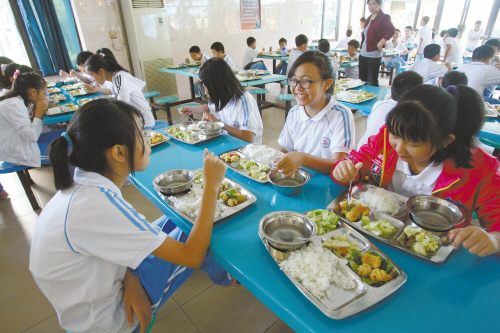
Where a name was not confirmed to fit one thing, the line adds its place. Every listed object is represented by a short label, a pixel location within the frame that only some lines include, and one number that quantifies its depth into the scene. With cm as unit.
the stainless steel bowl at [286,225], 101
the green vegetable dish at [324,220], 106
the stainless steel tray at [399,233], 92
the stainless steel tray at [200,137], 205
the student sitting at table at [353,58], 617
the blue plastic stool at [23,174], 249
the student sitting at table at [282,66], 723
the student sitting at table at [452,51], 603
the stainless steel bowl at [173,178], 148
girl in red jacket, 105
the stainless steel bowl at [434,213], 98
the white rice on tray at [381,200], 115
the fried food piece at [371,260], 87
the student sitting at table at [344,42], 823
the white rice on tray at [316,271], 80
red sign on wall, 747
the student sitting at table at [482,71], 345
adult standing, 484
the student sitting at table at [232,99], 233
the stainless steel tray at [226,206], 118
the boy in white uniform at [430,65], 422
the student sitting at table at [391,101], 228
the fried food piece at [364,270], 84
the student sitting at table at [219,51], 529
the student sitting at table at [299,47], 557
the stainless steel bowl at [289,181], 132
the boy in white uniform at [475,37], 804
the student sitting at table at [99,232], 93
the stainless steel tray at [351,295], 74
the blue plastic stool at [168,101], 473
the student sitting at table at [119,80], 300
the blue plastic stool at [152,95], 517
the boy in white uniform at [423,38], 776
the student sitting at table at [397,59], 744
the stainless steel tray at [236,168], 150
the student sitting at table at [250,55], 636
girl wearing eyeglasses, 171
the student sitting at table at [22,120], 247
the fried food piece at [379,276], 82
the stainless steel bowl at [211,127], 209
